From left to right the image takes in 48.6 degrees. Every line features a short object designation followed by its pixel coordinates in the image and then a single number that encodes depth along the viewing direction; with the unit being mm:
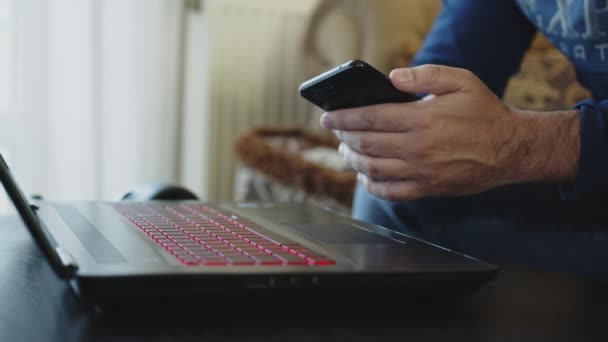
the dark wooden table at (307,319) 343
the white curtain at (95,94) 1890
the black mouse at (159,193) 703
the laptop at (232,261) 343
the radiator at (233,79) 2211
